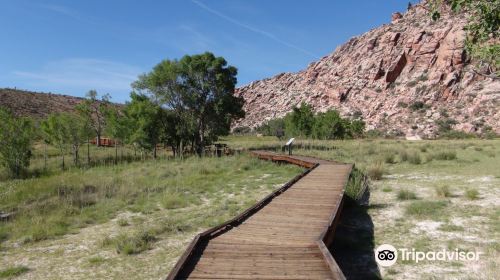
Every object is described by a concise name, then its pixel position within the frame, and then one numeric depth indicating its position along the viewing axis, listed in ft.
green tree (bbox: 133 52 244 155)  116.37
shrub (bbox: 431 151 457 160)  75.10
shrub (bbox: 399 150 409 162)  76.37
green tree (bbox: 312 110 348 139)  187.52
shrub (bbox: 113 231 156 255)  27.17
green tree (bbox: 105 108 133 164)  106.42
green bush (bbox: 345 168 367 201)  40.66
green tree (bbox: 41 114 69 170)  99.19
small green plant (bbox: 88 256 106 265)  25.46
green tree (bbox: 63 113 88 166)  99.79
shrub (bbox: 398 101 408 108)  294.66
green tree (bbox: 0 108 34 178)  80.12
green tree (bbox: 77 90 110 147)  128.88
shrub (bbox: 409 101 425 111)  282.77
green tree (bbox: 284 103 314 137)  188.85
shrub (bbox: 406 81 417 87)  309.01
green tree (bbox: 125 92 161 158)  103.91
